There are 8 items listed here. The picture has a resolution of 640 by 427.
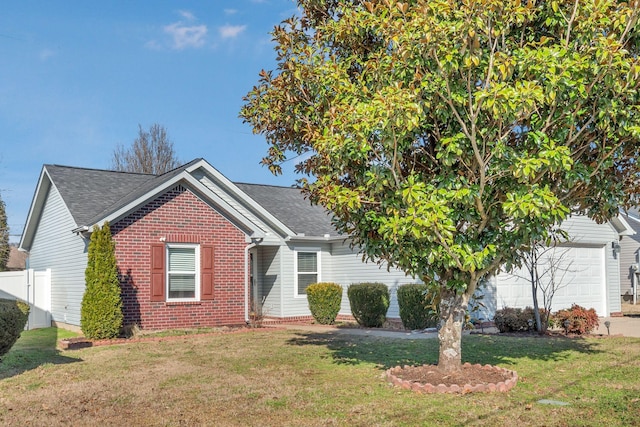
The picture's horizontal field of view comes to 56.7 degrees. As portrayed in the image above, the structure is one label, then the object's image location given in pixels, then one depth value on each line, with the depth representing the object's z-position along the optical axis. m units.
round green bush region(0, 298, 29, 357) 10.05
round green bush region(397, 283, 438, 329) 16.19
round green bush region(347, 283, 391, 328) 17.39
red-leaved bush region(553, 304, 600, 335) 14.32
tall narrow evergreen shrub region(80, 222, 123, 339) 14.21
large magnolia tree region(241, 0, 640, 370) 6.95
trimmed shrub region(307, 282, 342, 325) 18.67
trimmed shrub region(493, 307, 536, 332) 14.74
